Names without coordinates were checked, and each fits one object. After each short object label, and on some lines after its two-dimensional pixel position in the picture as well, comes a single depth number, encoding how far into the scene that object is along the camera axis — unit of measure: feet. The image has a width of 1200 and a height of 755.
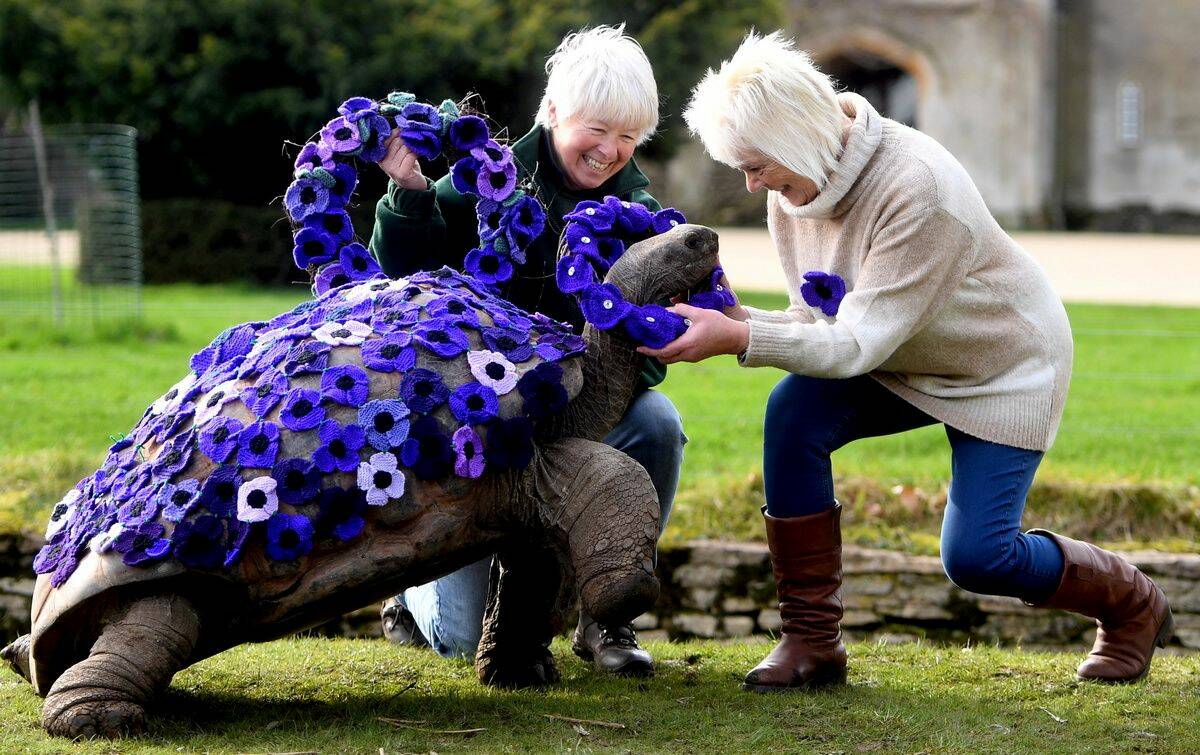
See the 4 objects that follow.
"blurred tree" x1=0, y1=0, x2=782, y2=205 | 100.53
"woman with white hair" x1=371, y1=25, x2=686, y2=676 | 25.18
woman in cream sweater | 22.98
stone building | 166.40
